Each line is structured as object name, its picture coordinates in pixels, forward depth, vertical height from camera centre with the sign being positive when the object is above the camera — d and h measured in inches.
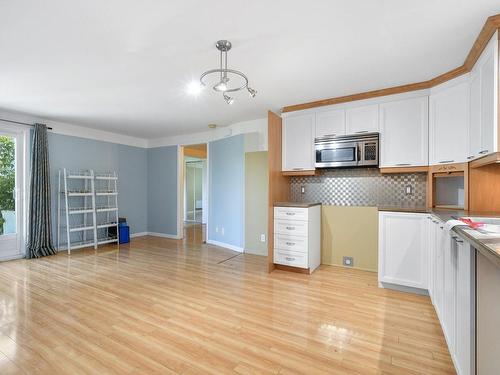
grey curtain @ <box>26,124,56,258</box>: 172.7 -9.6
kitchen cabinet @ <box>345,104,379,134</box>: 131.5 +34.6
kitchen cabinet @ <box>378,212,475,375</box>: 52.3 -27.4
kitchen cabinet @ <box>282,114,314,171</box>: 148.6 +25.2
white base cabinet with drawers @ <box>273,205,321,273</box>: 137.3 -28.3
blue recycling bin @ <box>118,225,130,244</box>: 217.8 -40.8
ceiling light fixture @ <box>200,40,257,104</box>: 87.8 +48.4
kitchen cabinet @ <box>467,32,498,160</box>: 77.9 +27.2
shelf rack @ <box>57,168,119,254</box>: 191.0 -18.0
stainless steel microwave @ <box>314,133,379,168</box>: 132.0 +18.5
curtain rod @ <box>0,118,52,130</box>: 163.6 +42.3
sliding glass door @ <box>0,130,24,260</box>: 165.6 -5.4
